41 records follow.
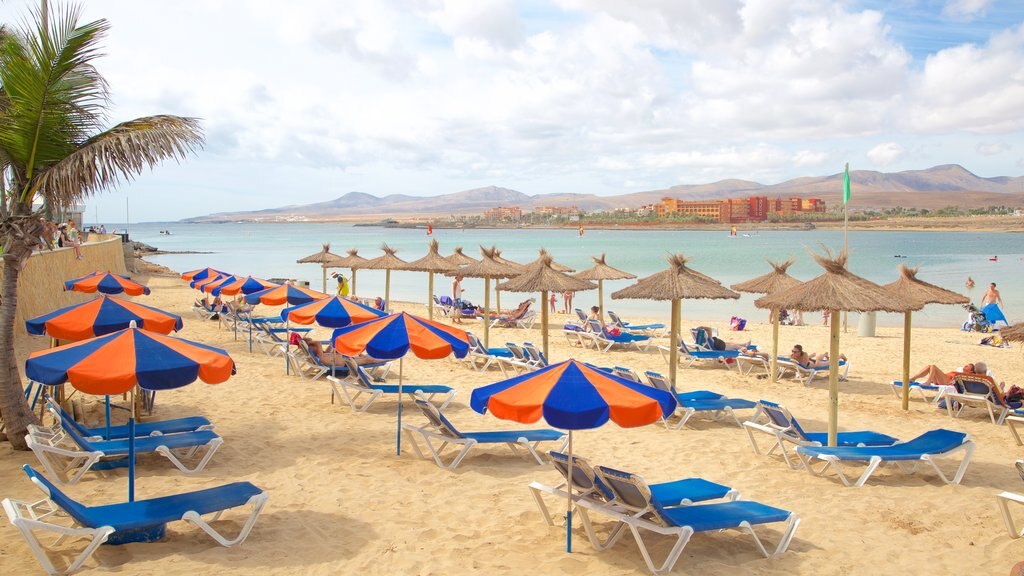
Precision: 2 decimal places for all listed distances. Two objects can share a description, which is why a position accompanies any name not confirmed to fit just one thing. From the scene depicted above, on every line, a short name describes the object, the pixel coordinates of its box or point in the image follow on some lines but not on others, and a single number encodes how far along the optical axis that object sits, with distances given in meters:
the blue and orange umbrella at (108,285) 12.59
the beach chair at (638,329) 16.61
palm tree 6.49
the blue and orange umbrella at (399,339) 6.27
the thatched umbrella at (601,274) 15.81
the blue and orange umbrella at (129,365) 4.64
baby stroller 19.19
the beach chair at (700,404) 8.53
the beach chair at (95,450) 5.93
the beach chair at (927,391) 9.71
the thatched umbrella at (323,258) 22.59
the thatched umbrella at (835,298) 7.21
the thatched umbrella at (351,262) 21.06
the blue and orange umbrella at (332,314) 8.71
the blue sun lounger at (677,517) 4.54
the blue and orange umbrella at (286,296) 11.65
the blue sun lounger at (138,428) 6.39
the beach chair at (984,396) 8.97
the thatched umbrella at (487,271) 13.88
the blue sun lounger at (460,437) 6.82
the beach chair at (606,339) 14.73
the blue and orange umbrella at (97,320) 6.82
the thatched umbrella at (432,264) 17.31
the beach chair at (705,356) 12.77
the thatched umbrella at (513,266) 13.90
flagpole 14.29
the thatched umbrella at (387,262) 19.12
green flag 14.41
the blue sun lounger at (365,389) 8.98
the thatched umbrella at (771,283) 12.41
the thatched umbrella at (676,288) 9.52
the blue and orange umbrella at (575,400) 4.29
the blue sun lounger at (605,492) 4.93
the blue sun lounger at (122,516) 4.22
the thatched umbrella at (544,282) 11.46
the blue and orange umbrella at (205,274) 15.69
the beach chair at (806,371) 11.68
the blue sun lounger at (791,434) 7.19
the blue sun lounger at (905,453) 6.44
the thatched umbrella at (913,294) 9.66
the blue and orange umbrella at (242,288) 13.27
